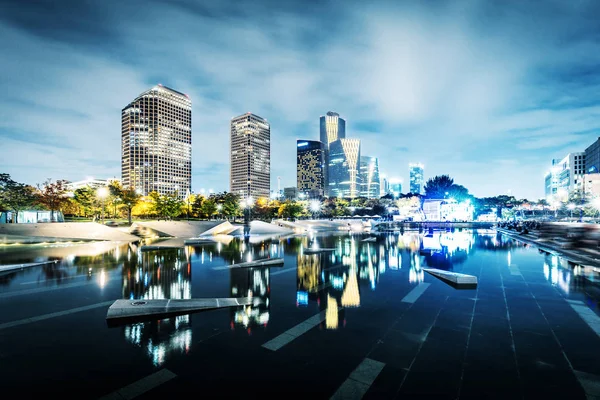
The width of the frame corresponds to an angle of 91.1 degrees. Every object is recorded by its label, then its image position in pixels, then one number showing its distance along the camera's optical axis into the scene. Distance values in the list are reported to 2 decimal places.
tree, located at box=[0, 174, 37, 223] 40.91
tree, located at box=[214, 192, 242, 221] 75.81
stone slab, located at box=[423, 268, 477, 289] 10.43
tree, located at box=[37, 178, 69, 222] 46.88
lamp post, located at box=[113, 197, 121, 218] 59.16
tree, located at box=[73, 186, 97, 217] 62.74
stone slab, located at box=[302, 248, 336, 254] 20.21
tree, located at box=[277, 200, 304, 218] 83.94
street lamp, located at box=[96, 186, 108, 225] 45.43
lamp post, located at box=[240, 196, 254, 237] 40.48
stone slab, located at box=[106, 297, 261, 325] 7.42
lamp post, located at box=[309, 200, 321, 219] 99.57
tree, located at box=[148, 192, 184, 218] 56.41
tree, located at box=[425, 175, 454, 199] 122.81
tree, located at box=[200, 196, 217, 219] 71.19
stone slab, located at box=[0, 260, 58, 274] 13.65
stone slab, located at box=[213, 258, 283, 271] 14.73
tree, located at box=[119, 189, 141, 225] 57.00
